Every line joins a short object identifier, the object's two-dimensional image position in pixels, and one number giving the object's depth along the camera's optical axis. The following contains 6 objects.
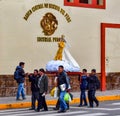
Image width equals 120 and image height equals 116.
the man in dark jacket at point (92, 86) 22.45
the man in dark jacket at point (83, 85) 22.94
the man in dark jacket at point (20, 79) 25.30
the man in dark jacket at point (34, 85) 21.39
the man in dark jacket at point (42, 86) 20.75
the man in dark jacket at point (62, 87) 20.64
